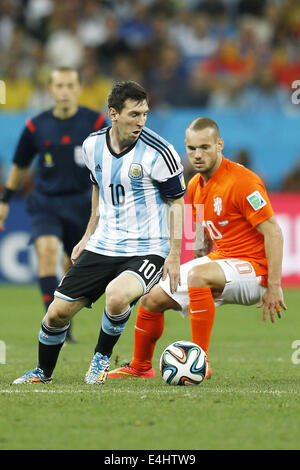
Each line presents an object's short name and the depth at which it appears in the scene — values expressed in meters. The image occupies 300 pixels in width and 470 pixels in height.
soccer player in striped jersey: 11.91
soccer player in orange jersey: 12.64
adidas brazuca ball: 12.02
